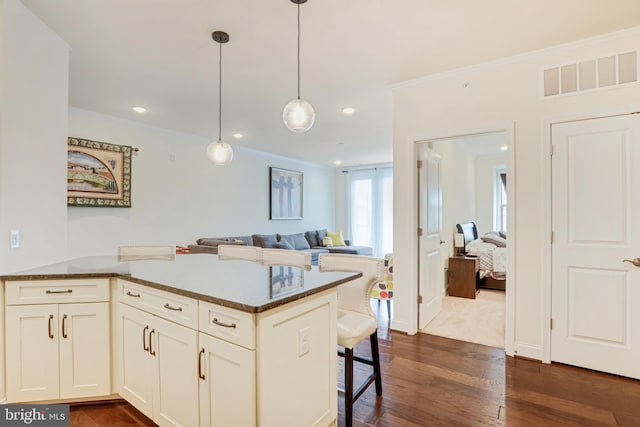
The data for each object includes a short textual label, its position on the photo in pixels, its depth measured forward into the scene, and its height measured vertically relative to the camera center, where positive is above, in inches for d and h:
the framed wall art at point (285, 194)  280.2 +19.0
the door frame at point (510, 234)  111.7 -7.4
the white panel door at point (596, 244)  95.5 -9.8
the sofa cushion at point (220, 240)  200.2 -17.7
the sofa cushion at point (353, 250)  298.4 -34.6
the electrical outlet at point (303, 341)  59.0 -24.2
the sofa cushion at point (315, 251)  261.2 -33.6
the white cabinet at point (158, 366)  61.4 -32.9
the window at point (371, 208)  333.7 +6.2
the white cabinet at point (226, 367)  51.2 -26.4
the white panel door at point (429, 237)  135.4 -10.7
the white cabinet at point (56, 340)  76.3 -31.0
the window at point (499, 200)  282.0 +12.1
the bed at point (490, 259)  201.3 -29.6
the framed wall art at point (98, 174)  158.1 +21.7
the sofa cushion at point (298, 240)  281.6 -24.3
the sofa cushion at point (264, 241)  249.6 -21.3
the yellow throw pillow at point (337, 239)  320.4 -25.6
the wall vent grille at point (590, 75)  95.9 +44.3
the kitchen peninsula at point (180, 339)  53.2 -25.8
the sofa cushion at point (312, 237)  310.8 -23.2
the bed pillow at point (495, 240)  220.2 -18.9
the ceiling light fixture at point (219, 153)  119.0 +23.5
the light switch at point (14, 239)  79.4 -6.2
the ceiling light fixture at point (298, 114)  86.1 +27.5
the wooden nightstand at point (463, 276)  185.8 -37.6
